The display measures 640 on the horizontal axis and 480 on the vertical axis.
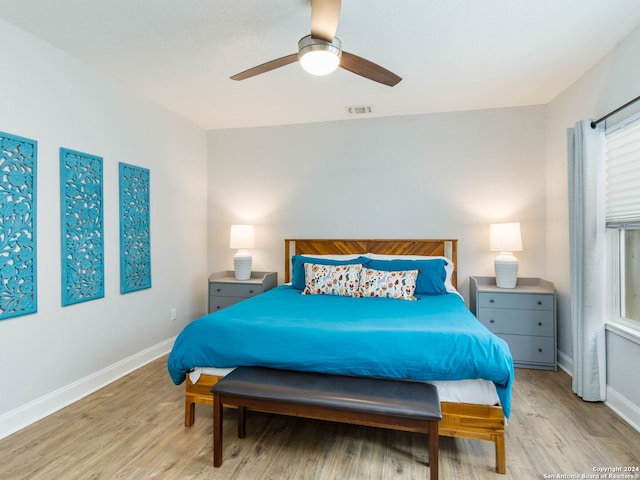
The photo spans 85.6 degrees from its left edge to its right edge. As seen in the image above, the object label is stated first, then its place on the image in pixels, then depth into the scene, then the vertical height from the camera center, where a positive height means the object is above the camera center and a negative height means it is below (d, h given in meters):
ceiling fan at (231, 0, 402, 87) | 1.68 +1.05
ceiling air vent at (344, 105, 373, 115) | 3.64 +1.39
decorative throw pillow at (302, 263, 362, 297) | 3.21 -0.40
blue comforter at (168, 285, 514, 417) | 1.86 -0.61
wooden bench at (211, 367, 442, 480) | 1.64 -0.80
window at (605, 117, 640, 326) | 2.29 +0.20
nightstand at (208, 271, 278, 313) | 3.86 -0.57
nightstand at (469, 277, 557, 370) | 3.15 -0.76
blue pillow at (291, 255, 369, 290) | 3.53 -0.25
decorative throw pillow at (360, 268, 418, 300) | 3.07 -0.42
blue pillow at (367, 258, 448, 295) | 3.23 -0.31
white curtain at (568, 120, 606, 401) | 2.52 -0.22
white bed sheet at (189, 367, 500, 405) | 1.86 -0.84
